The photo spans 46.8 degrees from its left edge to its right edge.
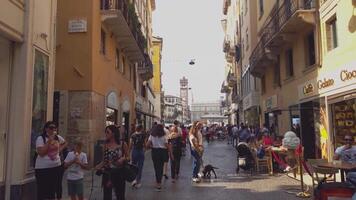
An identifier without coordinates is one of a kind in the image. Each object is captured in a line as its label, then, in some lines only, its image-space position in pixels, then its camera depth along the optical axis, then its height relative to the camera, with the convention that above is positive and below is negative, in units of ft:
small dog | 42.10 -3.34
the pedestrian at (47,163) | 23.20 -1.34
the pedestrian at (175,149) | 41.37 -1.14
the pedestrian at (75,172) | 23.94 -1.92
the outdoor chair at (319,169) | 26.32 -2.08
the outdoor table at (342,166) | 25.54 -1.89
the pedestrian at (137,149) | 37.29 -0.96
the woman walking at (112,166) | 23.48 -1.55
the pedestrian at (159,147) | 35.75 -0.78
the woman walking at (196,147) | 39.96 -0.91
